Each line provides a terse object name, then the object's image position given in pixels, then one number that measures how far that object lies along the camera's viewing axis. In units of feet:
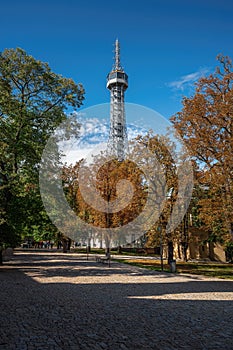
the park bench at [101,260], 88.74
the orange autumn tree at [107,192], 84.02
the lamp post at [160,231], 73.37
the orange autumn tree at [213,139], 59.52
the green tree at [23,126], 61.26
